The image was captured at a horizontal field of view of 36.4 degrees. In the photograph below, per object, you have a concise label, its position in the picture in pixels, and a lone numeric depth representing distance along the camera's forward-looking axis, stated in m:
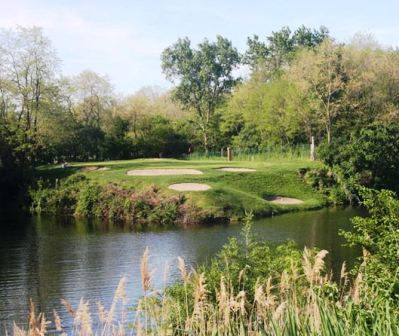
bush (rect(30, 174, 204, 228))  42.12
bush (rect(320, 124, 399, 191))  47.91
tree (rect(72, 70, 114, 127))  70.25
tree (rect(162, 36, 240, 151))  83.62
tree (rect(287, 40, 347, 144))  59.03
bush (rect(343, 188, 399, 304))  8.38
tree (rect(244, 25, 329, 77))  97.56
